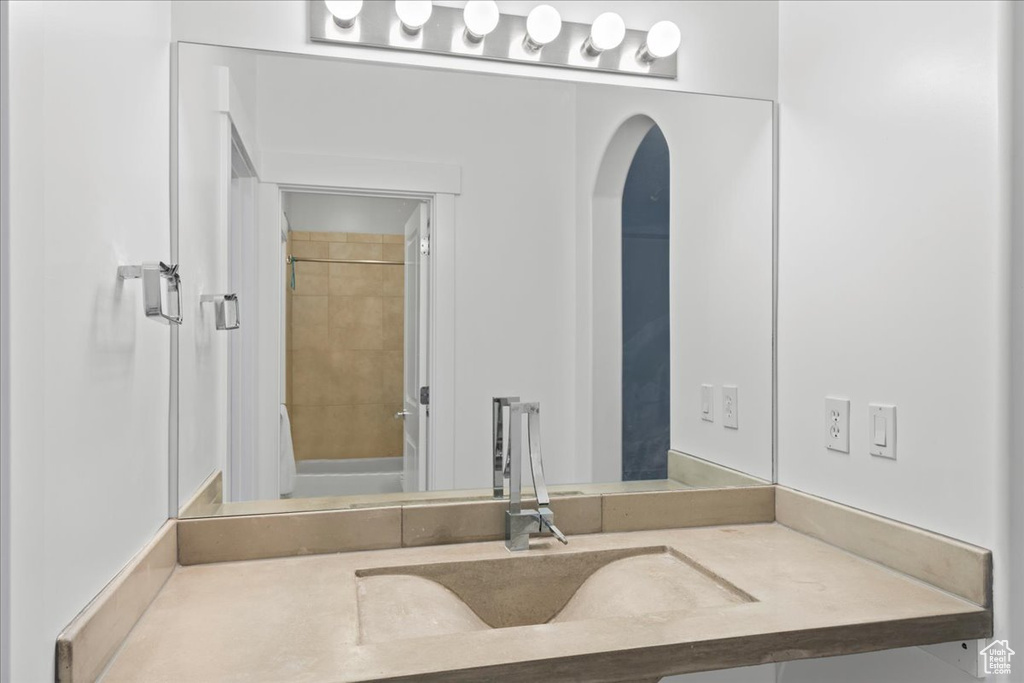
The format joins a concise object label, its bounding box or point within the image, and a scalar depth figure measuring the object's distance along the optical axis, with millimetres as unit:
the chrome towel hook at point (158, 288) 925
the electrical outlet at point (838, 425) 1313
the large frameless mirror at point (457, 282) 1309
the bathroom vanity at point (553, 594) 856
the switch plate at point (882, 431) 1199
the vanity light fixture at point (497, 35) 1323
